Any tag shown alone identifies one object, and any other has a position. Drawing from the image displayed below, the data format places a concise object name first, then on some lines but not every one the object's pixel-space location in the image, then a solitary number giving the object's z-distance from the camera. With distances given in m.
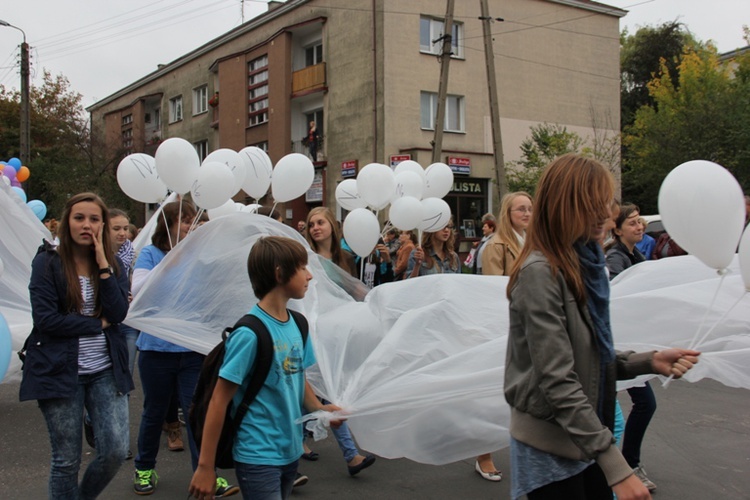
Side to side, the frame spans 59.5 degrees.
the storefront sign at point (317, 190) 24.25
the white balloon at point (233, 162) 6.08
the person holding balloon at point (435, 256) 6.59
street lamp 20.42
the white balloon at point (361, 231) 6.52
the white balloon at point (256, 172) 6.69
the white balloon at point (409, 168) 8.28
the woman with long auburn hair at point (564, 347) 1.85
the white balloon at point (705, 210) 2.73
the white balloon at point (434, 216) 7.06
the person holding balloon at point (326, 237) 5.23
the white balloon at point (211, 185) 5.42
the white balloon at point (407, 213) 7.28
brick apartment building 21.38
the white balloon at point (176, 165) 5.52
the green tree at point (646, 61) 32.72
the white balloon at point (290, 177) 6.96
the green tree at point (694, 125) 22.12
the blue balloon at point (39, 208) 11.04
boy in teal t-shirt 2.43
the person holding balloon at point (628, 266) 3.98
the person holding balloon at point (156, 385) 4.07
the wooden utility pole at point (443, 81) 14.65
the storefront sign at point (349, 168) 22.19
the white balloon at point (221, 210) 6.62
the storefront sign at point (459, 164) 21.64
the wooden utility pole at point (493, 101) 15.08
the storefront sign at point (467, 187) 21.97
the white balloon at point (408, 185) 7.82
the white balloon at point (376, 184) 7.43
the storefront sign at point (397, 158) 19.38
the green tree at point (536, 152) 21.91
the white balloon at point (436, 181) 8.71
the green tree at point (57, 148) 27.31
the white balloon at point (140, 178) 5.98
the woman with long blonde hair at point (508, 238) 4.70
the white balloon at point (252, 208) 6.92
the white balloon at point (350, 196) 8.26
